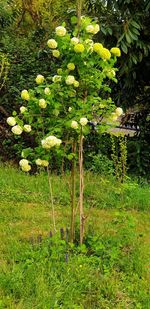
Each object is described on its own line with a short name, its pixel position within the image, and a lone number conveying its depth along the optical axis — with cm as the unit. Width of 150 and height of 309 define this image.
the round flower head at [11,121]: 339
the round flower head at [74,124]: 331
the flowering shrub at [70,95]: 340
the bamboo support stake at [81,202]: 373
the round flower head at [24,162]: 342
